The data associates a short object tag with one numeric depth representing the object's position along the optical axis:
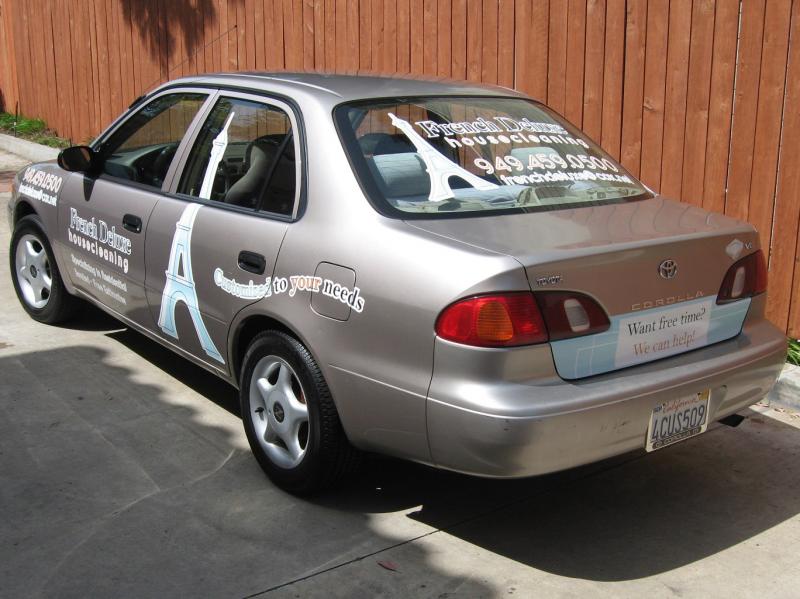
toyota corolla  3.37
